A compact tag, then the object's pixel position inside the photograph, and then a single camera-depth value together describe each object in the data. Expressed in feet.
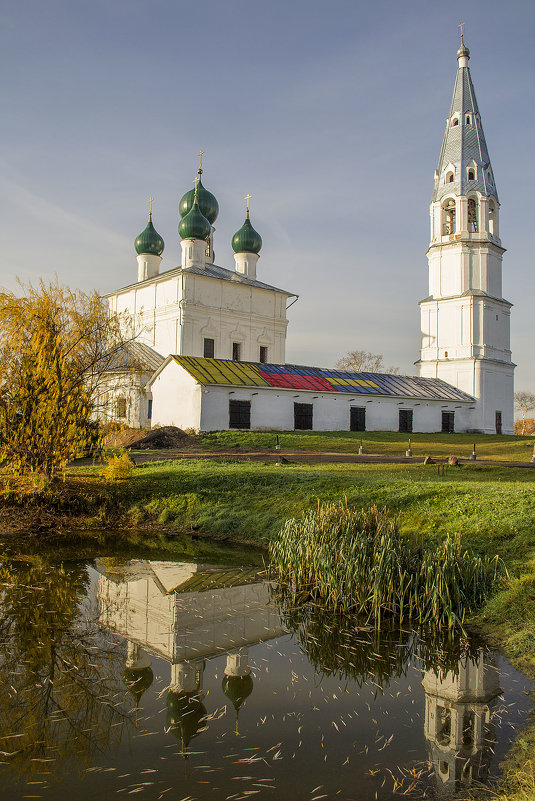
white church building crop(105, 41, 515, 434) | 100.58
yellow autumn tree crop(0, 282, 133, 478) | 38.11
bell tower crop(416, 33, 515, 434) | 114.52
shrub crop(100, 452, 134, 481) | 44.98
